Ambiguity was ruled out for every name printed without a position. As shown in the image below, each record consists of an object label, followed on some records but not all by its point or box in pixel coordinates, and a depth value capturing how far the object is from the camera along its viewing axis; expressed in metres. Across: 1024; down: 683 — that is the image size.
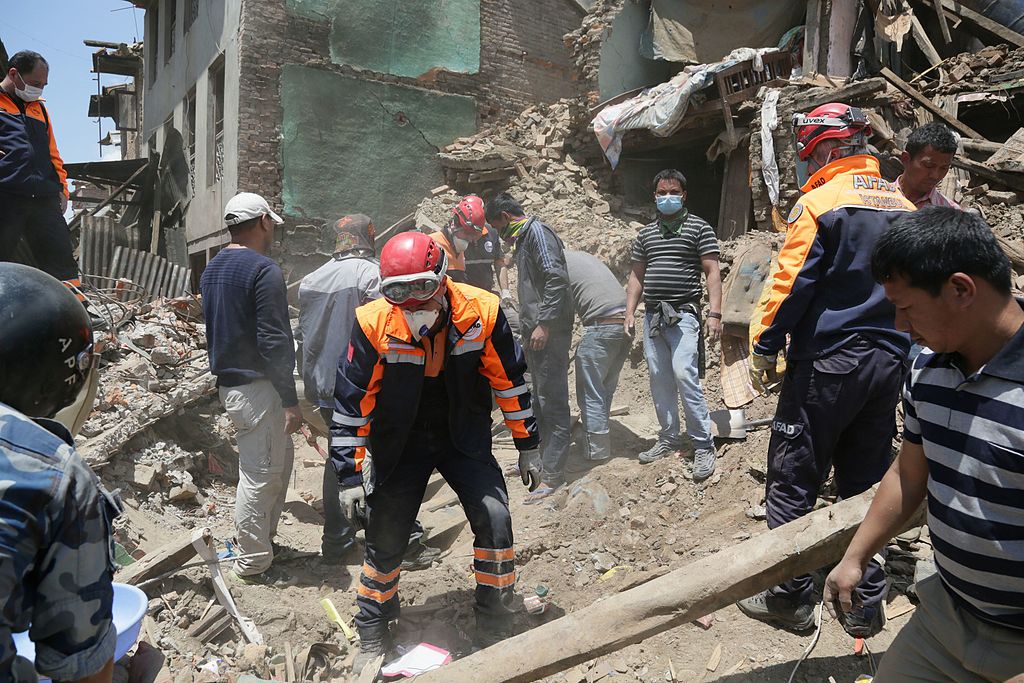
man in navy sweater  3.97
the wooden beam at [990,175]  6.73
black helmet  1.21
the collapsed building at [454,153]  4.35
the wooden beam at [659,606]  2.22
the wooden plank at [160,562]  3.49
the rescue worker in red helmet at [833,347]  2.87
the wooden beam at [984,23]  9.33
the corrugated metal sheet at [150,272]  12.91
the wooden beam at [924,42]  9.65
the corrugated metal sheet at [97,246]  13.84
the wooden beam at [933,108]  7.82
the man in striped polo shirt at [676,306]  4.78
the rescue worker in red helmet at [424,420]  3.18
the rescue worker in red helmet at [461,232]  5.90
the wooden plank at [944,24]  9.77
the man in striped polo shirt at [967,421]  1.52
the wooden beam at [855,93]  7.55
